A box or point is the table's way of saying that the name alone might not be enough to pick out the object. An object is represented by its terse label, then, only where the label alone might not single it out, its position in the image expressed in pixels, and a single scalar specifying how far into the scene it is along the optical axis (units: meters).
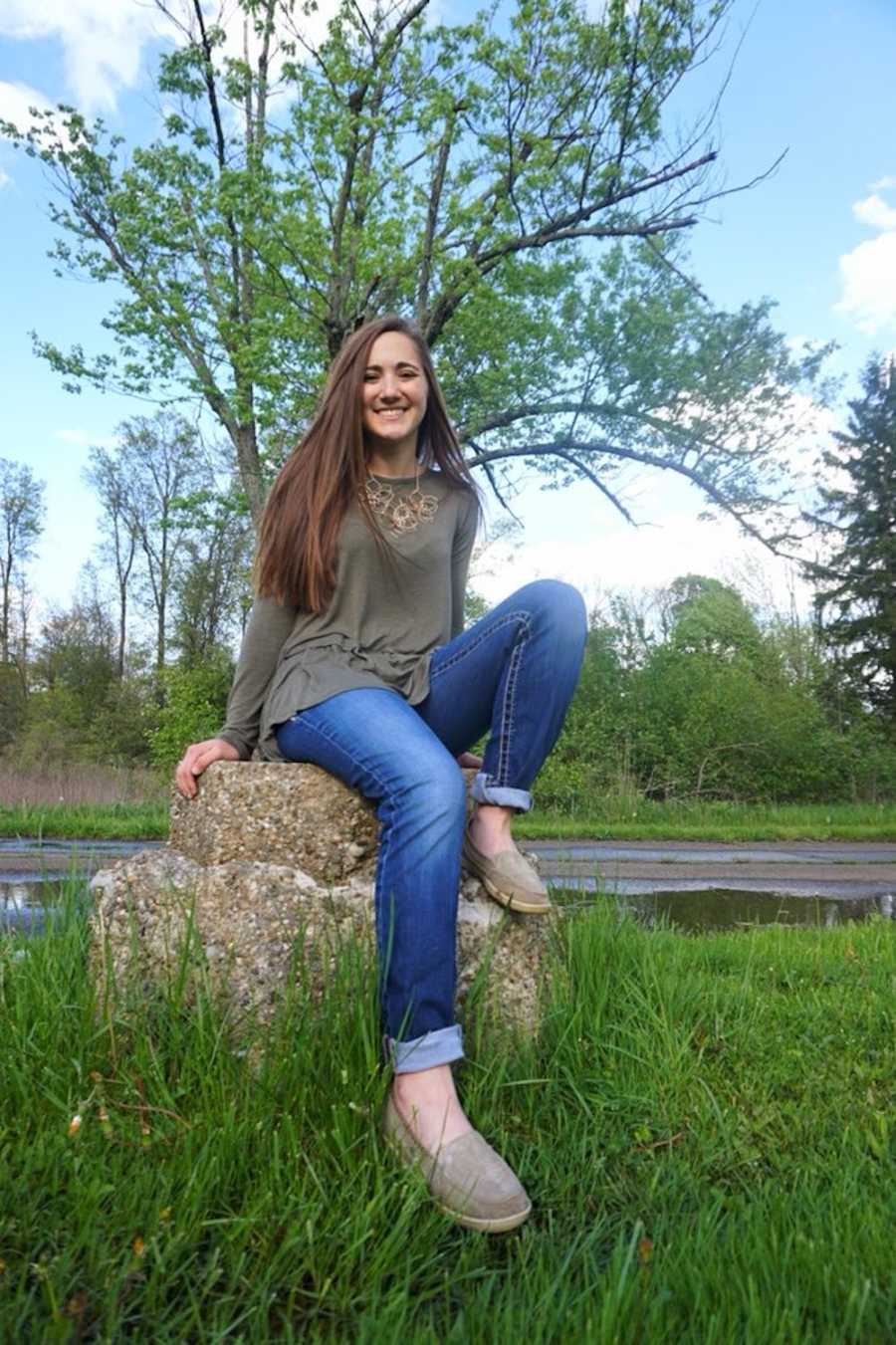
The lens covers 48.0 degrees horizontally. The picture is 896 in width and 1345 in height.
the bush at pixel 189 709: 16.82
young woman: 2.04
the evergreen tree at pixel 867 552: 21.02
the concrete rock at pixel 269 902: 2.22
